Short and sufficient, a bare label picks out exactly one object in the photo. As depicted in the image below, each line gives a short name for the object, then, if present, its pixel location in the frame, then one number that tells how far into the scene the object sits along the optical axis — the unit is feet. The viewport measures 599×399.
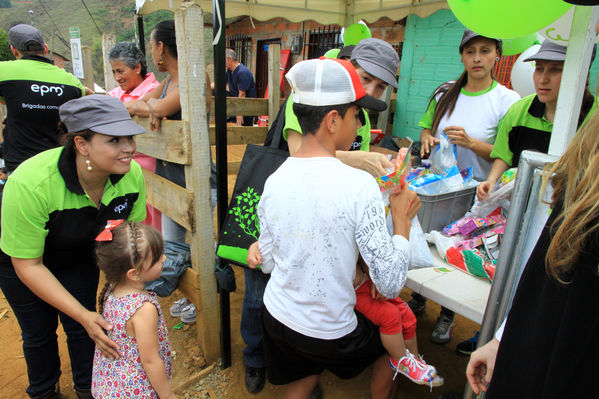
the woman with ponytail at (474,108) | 8.04
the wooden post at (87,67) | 21.25
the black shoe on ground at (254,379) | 8.00
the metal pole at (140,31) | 15.26
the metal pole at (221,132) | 6.68
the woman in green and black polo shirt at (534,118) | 6.28
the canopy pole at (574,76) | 3.77
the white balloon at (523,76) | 11.22
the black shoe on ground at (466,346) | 9.41
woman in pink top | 9.86
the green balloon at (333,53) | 11.07
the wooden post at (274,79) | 13.01
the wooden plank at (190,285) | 8.02
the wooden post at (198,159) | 6.58
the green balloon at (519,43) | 11.00
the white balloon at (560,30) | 5.22
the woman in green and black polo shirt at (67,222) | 5.49
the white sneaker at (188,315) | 10.38
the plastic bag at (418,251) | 5.13
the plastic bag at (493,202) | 5.72
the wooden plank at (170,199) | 7.52
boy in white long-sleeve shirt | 4.12
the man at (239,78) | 25.71
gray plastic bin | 6.15
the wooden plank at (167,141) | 7.07
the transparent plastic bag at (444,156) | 6.75
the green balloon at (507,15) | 4.70
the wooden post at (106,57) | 15.25
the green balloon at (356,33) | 14.82
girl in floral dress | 5.12
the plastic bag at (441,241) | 6.01
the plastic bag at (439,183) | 6.05
